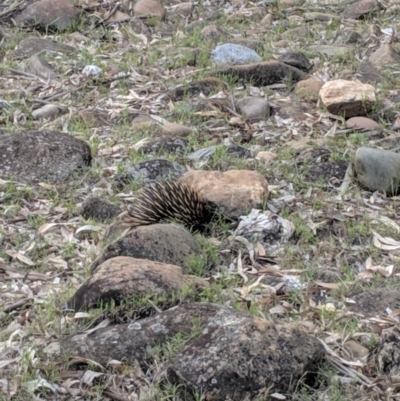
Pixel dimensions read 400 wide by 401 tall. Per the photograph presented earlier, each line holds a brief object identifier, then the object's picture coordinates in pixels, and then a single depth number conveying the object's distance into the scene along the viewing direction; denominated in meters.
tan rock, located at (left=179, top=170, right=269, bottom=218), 5.34
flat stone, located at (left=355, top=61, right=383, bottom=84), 7.46
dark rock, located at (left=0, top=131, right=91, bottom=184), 5.98
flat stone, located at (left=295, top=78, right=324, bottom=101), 7.19
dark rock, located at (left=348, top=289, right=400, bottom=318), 4.27
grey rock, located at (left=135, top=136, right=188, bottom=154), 6.35
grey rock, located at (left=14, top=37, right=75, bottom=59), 8.29
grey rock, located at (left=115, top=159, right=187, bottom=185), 5.88
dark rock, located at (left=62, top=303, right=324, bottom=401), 3.48
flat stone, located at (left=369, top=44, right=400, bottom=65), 7.79
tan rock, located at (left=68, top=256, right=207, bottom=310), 4.09
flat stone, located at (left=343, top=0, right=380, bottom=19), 9.06
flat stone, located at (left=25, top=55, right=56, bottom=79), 7.79
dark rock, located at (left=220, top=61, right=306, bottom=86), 7.47
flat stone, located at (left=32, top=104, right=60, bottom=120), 7.01
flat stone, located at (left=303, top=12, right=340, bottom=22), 9.04
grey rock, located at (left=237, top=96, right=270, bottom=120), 6.89
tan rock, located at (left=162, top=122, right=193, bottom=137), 6.63
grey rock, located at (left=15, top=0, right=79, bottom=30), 8.89
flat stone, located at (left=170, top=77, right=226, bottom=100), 7.31
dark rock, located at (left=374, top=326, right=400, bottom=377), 3.74
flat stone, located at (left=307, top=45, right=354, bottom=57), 8.01
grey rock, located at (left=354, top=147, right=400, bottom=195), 5.66
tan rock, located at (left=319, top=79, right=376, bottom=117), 6.68
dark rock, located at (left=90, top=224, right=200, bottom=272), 4.58
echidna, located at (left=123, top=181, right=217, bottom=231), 5.19
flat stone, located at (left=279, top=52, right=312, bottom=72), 7.77
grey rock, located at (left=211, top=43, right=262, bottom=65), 7.86
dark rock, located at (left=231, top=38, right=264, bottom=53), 8.22
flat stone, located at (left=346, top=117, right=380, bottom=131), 6.59
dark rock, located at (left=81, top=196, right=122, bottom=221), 5.48
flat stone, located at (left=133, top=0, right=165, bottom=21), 9.21
